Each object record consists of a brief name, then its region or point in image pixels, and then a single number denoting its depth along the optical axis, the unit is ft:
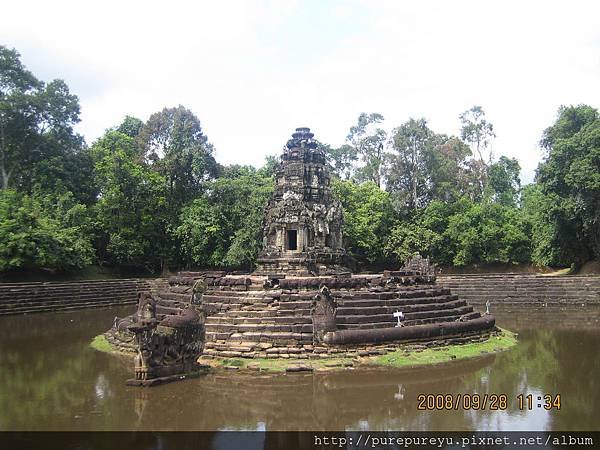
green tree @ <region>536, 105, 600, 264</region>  96.99
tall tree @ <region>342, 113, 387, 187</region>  161.68
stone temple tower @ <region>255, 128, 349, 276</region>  74.59
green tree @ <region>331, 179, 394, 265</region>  129.59
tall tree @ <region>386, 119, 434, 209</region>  141.79
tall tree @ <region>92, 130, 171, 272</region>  120.67
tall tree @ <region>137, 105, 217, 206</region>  134.82
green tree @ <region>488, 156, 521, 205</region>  169.48
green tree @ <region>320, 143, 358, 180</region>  172.14
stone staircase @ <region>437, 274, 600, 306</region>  91.66
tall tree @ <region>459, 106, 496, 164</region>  163.22
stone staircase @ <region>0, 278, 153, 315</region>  83.92
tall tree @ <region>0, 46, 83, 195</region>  114.32
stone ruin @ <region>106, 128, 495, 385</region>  39.09
